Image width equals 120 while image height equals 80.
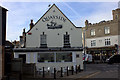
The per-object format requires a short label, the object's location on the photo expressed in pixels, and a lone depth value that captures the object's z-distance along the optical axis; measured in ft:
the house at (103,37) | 80.18
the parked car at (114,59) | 62.06
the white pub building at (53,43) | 41.05
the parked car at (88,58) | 68.23
